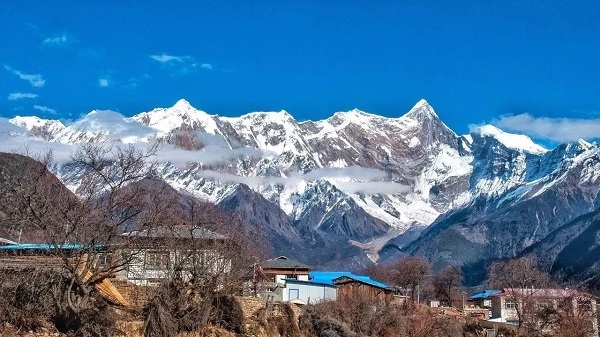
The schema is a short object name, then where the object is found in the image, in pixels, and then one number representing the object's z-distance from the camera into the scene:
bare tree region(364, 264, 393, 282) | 153.38
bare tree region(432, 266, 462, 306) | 127.81
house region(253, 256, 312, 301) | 65.12
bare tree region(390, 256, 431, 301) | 124.19
